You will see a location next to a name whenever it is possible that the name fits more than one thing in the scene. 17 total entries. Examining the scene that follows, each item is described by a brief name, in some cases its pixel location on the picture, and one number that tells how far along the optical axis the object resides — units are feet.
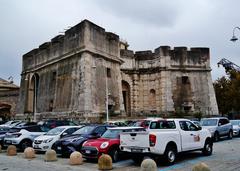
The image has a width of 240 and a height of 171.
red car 25.34
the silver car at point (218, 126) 42.55
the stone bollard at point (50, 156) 27.38
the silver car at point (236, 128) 49.87
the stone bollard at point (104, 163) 22.26
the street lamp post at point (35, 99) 79.80
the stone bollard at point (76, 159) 24.92
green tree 86.65
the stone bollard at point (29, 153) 30.20
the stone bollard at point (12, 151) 32.96
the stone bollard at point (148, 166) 17.56
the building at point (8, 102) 112.44
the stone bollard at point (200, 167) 15.78
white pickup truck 22.67
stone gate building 65.91
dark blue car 29.48
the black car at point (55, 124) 41.16
